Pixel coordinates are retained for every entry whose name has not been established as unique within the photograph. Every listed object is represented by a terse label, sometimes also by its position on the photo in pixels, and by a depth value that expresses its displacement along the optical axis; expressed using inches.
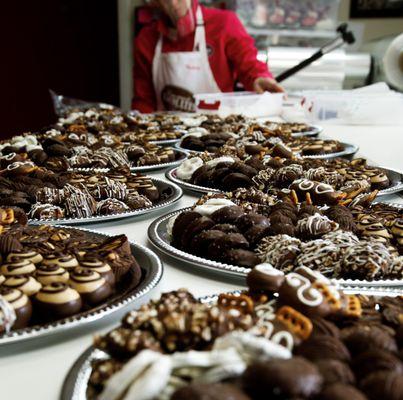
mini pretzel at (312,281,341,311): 26.1
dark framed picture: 184.5
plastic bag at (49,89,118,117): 126.3
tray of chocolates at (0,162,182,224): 48.8
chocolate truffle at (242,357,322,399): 18.9
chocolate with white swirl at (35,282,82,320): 29.6
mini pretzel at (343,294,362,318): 26.3
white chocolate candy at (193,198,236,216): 43.8
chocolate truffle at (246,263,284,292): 27.9
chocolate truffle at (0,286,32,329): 28.9
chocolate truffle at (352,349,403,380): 21.3
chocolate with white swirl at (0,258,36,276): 32.0
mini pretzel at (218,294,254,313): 25.6
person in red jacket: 139.6
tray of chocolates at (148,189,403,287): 35.8
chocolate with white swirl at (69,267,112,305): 31.1
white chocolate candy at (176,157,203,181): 63.2
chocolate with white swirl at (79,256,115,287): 32.7
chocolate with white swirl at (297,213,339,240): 39.9
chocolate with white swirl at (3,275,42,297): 30.5
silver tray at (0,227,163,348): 27.7
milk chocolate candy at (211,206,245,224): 41.9
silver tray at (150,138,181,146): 87.1
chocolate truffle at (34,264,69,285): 31.4
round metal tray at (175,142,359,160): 74.8
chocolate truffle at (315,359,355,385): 20.4
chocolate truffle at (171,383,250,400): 18.1
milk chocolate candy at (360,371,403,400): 19.6
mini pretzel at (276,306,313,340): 23.7
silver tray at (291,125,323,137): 91.1
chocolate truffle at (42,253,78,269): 32.9
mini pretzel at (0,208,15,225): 42.9
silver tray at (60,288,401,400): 23.4
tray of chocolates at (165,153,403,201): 55.9
